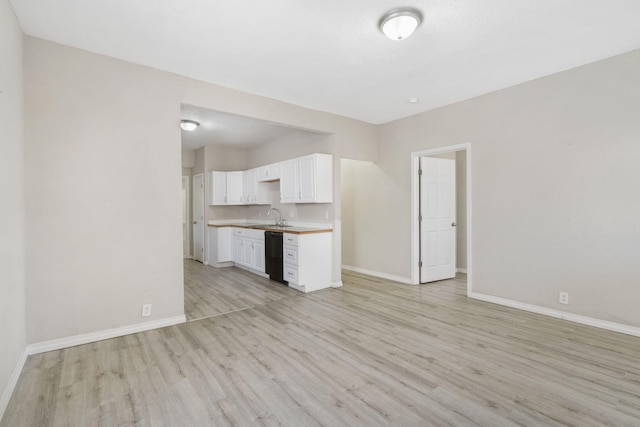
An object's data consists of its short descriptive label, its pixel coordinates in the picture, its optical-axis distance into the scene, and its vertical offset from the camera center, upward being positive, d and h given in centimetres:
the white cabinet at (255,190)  646 +49
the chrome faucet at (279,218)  613 -12
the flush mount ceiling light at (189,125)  496 +147
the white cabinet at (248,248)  554 -70
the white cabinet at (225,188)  670 +56
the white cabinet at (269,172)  578 +80
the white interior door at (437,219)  497 -12
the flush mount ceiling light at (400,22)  231 +148
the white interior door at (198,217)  707 -10
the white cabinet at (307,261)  456 -74
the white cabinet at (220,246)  645 -72
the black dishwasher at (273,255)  497 -72
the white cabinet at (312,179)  479 +55
